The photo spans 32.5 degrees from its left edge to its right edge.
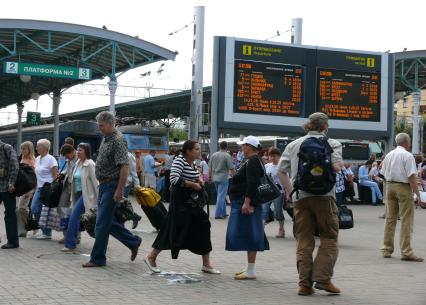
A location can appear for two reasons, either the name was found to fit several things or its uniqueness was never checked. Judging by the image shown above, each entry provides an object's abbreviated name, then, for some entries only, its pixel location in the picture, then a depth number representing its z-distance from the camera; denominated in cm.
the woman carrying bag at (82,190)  1005
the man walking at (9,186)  1026
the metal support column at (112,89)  2853
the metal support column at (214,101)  2088
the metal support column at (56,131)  2985
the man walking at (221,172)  1675
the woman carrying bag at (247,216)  814
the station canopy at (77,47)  2712
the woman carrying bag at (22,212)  1220
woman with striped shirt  823
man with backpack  714
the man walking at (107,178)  852
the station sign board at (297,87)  2108
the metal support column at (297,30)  2886
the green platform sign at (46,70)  2709
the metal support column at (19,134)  3503
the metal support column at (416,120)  3144
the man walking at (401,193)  1011
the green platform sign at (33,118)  4059
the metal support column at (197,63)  2495
